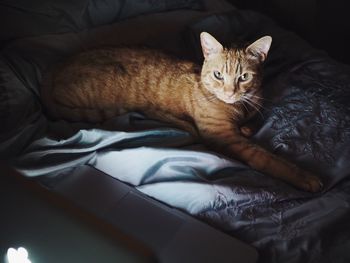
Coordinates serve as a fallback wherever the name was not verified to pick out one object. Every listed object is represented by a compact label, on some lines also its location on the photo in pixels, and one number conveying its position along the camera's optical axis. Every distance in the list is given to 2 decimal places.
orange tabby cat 1.40
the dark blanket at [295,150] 1.04
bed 1.08
